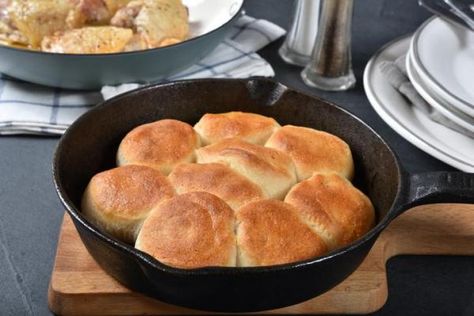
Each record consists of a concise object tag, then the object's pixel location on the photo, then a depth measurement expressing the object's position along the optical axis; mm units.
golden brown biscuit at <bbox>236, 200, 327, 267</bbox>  685
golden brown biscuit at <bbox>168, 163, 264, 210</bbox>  743
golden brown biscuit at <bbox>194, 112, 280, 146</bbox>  860
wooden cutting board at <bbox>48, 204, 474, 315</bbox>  725
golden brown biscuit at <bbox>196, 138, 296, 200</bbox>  776
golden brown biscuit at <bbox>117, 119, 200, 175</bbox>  809
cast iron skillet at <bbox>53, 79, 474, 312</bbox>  646
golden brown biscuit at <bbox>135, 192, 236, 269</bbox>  671
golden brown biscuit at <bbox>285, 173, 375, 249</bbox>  730
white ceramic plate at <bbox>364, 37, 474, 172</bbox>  973
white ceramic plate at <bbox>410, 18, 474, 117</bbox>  1011
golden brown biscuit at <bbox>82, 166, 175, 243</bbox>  732
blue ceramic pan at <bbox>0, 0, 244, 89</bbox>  1062
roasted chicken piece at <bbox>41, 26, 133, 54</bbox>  1119
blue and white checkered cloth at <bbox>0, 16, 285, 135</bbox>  1072
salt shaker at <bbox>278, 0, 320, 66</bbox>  1289
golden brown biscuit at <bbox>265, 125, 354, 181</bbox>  815
